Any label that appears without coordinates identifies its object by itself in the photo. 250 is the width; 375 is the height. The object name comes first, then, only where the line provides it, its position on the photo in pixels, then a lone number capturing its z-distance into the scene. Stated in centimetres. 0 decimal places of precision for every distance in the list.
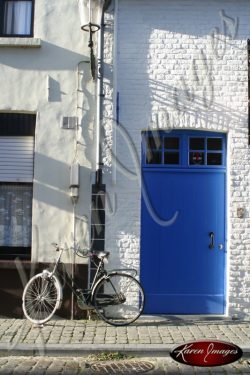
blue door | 788
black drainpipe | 778
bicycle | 731
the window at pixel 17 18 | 823
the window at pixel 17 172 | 805
